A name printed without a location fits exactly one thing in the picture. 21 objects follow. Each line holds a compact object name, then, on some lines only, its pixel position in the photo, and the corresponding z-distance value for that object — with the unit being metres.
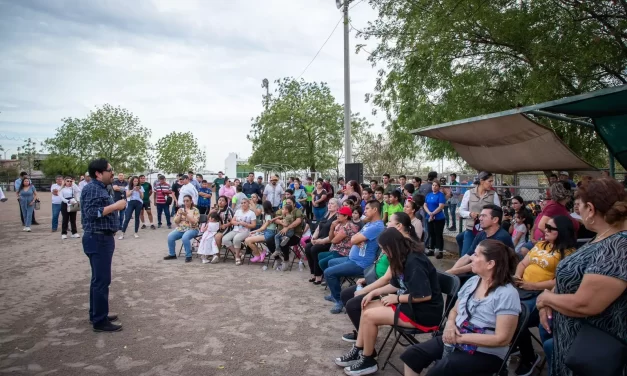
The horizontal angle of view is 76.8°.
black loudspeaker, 12.35
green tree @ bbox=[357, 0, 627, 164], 7.71
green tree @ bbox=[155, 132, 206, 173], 43.62
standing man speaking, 4.60
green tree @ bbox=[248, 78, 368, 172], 27.39
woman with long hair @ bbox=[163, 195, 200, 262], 8.78
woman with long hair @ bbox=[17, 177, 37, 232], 12.46
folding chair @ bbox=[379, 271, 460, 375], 3.46
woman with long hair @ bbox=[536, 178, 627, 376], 1.96
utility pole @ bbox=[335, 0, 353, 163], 13.12
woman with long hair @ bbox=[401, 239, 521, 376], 2.65
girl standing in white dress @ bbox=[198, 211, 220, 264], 8.48
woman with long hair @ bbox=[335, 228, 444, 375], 3.41
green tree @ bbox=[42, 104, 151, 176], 40.19
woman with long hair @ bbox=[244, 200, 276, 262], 8.05
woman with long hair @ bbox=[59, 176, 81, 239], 10.98
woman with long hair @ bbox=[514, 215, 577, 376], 3.58
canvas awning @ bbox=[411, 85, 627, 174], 5.29
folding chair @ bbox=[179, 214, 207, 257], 9.30
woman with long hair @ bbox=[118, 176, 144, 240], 11.52
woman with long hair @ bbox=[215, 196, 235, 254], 8.62
